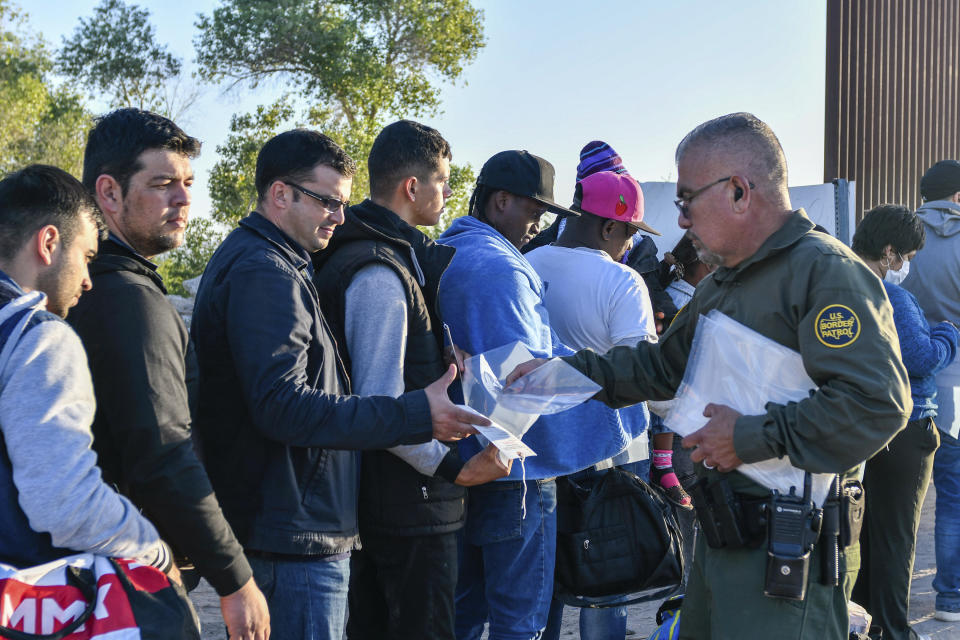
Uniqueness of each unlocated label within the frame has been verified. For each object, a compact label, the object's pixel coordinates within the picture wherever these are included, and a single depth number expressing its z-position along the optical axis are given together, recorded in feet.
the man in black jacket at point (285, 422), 7.84
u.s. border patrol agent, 7.26
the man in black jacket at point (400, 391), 9.09
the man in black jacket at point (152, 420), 6.54
